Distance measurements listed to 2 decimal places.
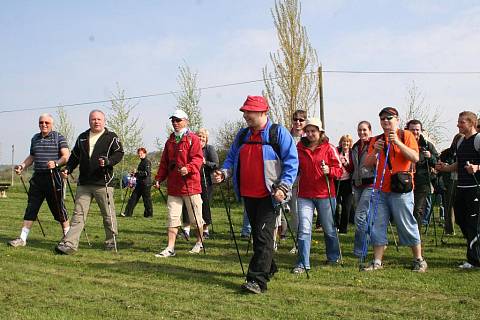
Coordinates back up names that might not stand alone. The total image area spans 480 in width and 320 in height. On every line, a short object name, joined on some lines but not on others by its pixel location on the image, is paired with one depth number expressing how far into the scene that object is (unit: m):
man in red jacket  8.39
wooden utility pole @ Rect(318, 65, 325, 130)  21.84
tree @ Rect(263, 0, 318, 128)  21.66
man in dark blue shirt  9.20
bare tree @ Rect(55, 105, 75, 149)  38.75
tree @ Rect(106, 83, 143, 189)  32.72
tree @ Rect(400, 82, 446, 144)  23.22
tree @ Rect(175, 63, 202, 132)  28.33
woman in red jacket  7.44
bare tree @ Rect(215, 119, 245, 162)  34.92
